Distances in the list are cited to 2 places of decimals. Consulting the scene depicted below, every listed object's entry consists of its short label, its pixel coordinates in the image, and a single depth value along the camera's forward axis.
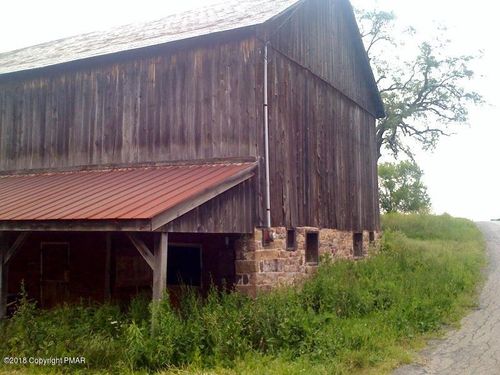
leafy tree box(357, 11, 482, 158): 28.56
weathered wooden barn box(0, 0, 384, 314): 10.07
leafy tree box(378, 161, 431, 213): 44.03
